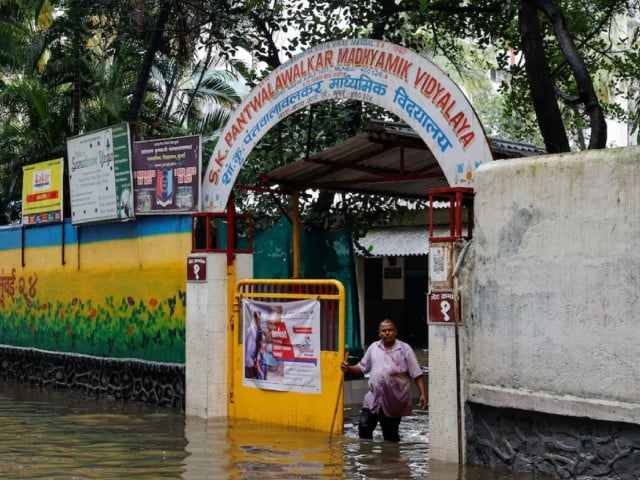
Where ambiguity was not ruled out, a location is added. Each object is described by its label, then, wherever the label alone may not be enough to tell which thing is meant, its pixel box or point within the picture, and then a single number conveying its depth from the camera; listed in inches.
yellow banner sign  688.4
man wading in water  445.4
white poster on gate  490.6
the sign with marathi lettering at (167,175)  569.9
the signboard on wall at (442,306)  412.2
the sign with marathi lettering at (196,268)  556.4
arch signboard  425.7
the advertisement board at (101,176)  612.7
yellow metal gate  476.7
